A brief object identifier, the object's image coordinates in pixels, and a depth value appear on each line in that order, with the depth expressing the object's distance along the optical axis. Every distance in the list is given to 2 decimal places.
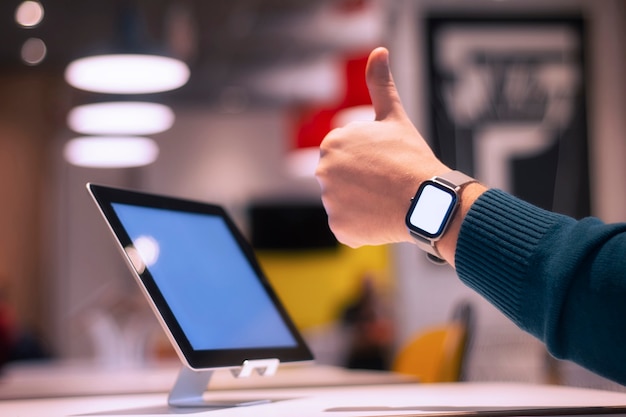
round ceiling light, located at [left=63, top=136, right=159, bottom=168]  6.32
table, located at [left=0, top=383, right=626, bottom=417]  1.01
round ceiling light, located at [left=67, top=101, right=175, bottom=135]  4.75
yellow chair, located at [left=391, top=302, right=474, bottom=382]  2.21
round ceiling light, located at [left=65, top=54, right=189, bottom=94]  3.58
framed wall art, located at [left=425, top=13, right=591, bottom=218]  4.26
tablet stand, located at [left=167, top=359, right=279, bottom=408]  1.20
